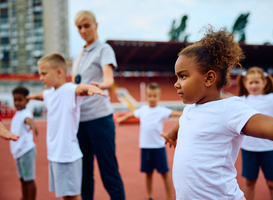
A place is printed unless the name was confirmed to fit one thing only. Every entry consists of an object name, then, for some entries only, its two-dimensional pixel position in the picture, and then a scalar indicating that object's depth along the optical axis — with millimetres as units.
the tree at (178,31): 25820
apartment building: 44625
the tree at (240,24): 24891
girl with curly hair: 1026
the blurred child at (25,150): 2344
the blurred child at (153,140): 2578
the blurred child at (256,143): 2129
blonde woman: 1936
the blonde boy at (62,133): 1735
